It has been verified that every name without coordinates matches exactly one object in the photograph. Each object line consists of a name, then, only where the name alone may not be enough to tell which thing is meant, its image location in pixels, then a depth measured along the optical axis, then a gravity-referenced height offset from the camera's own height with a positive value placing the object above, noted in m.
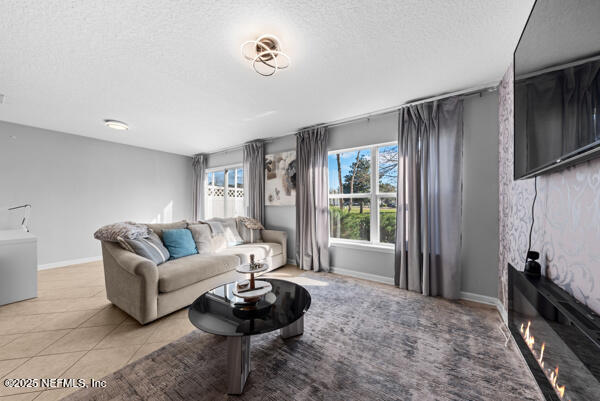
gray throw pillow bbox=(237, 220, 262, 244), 3.83 -0.58
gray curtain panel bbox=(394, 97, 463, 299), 2.50 +0.05
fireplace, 0.76 -0.62
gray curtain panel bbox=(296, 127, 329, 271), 3.55 +0.03
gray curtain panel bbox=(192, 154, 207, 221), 5.51 +0.42
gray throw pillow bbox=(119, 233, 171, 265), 2.25 -0.51
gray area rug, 1.28 -1.13
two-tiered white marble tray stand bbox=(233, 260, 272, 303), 1.62 -0.70
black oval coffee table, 1.27 -0.77
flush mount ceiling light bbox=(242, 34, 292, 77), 1.69 +1.25
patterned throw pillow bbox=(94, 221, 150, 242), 2.26 -0.34
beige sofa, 1.96 -0.81
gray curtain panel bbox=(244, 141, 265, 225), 4.34 +0.45
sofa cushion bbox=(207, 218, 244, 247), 3.42 -0.48
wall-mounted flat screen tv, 0.75 +0.53
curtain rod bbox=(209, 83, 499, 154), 2.38 +1.27
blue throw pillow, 2.71 -0.53
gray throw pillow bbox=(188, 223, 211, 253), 3.03 -0.51
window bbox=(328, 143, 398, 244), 3.14 +0.12
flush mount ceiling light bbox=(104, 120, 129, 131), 3.28 +1.18
